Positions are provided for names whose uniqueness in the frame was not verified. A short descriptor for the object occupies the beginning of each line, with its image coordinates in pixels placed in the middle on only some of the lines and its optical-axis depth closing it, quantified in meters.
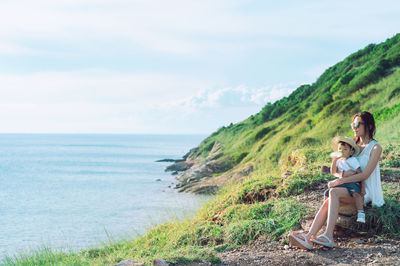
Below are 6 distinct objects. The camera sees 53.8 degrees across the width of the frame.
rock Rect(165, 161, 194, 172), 48.16
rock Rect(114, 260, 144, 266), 5.11
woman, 5.53
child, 5.75
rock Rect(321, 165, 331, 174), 8.27
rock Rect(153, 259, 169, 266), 5.11
